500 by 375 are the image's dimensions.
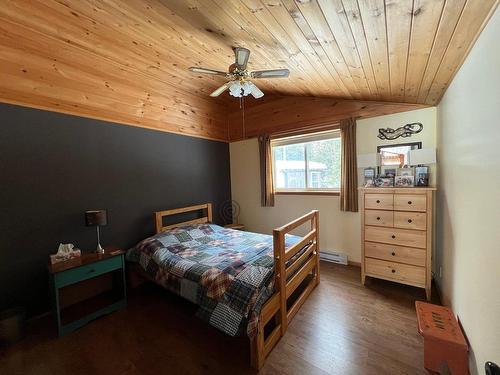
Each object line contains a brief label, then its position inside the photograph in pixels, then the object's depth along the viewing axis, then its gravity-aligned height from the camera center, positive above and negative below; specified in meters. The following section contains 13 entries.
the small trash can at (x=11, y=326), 1.87 -1.24
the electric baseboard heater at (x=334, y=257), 3.35 -1.30
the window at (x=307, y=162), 3.48 +0.25
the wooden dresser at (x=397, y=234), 2.30 -0.69
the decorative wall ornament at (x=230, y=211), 4.42 -0.68
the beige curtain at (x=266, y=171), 3.97 +0.13
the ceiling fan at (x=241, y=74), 1.89 +0.97
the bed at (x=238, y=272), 1.66 -0.89
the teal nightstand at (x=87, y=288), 2.00 -1.23
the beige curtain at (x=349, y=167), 3.13 +0.13
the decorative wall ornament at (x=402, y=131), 2.73 +0.56
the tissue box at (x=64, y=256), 2.13 -0.74
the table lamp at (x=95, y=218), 2.33 -0.38
